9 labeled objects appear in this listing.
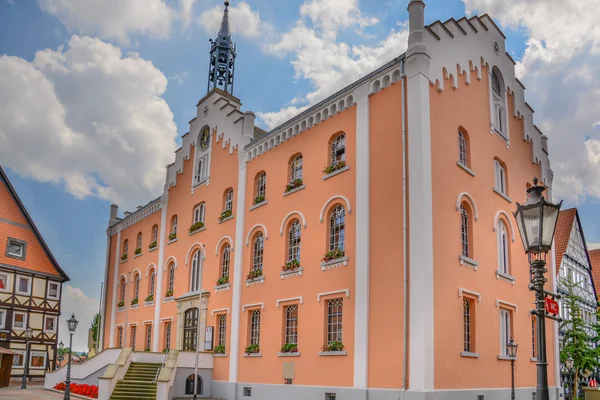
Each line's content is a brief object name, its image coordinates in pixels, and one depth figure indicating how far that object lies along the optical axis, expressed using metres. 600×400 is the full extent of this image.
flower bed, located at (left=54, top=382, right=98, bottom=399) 25.53
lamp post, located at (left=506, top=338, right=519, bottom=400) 19.77
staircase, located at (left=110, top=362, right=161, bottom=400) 23.78
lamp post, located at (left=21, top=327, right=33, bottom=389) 35.03
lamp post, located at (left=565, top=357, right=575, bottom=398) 28.89
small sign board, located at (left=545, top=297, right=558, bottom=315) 9.66
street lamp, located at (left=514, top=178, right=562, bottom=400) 8.00
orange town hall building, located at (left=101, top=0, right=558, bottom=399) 18.44
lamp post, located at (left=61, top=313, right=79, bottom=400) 24.26
